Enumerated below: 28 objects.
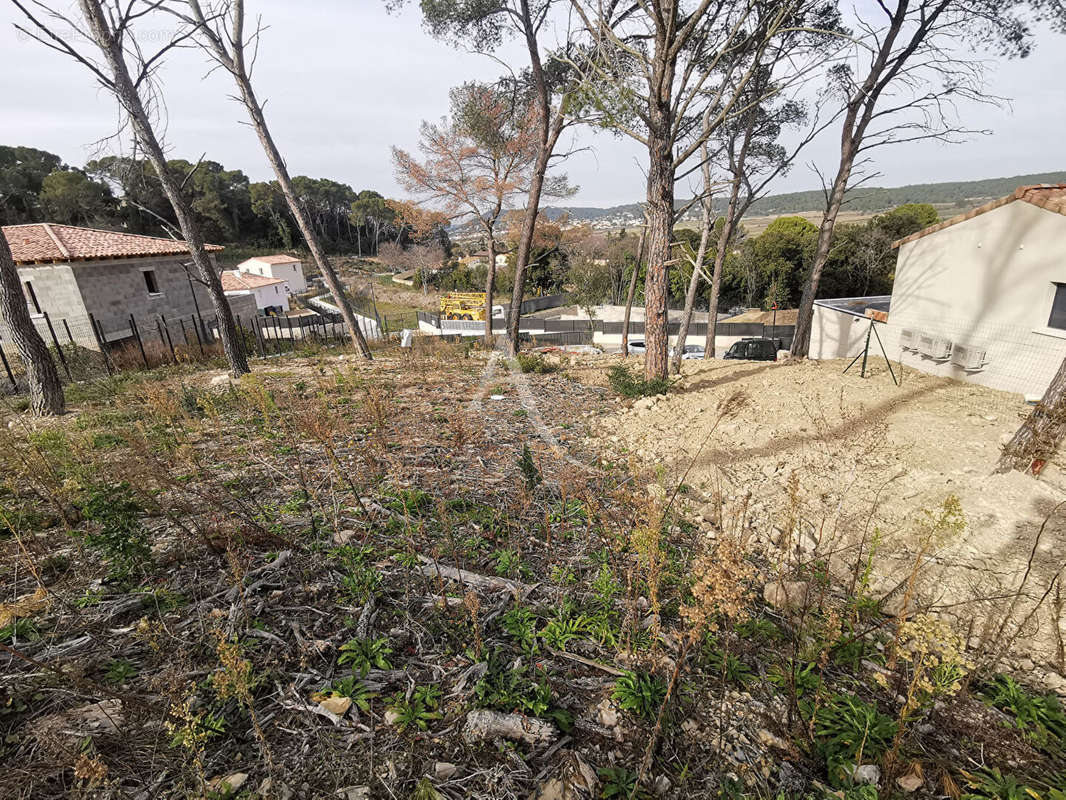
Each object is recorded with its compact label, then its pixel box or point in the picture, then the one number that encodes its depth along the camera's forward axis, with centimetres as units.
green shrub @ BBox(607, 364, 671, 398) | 796
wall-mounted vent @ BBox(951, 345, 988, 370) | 808
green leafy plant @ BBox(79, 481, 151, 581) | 281
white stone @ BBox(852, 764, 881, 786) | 195
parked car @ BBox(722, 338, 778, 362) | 1733
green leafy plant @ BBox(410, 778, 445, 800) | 173
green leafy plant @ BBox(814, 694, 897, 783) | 202
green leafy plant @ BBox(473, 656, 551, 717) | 217
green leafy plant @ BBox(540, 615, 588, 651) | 259
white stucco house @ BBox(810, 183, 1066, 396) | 711
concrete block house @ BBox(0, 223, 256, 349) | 1396
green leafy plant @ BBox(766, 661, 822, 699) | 239
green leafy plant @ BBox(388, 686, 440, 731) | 204
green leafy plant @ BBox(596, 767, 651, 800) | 183
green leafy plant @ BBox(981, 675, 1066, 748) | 220
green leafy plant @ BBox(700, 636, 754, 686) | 244
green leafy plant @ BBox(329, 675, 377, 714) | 214
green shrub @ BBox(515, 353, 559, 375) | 1073
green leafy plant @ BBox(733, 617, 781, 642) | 277
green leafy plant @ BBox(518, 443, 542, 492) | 416
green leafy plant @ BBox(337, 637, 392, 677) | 236
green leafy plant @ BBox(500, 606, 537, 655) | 256
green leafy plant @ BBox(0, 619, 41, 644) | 240
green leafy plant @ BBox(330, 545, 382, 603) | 286
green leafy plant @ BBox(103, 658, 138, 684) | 218
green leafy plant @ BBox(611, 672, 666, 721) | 219
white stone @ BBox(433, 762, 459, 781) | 185
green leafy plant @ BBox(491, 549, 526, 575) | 320
